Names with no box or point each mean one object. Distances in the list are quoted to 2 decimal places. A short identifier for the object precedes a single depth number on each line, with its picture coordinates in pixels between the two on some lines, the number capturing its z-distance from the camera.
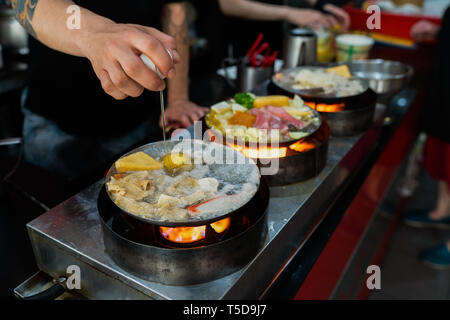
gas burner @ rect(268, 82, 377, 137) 1.92
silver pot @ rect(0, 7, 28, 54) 3.33
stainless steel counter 1.13
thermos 2.65
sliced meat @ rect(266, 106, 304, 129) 1.65
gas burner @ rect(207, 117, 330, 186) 1.49
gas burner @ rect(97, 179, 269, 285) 1.08
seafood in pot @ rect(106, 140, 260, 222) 1.12
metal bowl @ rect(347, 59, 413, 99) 2.60
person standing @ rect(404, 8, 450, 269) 3.12
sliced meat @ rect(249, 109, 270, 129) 1.61
